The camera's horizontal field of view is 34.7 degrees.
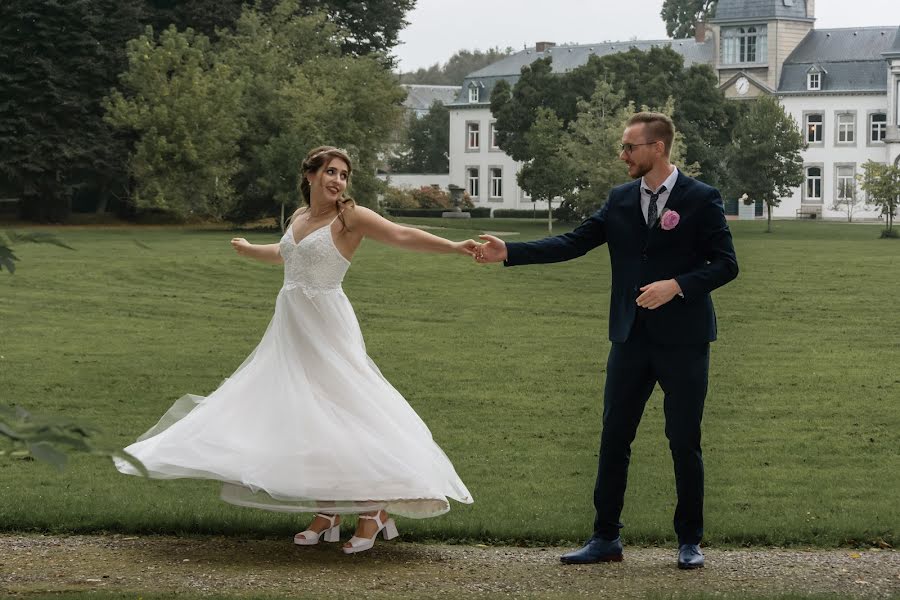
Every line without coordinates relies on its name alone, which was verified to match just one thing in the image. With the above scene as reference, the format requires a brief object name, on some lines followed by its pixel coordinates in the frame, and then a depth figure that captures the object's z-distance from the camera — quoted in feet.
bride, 22.21
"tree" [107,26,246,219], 178.40
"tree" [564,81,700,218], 203.72
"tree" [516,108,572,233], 212.02
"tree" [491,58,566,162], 245.24
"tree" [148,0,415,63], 210.18
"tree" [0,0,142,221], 185.98
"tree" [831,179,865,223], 284.41
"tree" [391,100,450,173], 353.51
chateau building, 299.99
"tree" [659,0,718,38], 393.70
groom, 22.04
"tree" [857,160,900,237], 207.10
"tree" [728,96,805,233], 235.81
